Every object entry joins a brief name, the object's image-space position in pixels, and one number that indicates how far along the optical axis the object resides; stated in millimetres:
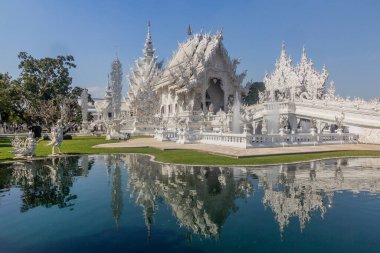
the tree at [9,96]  38900
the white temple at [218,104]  23719
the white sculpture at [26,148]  15953
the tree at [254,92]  75969
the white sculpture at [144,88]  46500
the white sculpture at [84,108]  60009
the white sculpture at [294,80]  48538
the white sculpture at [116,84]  60000
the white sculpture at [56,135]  17141
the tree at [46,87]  44031
